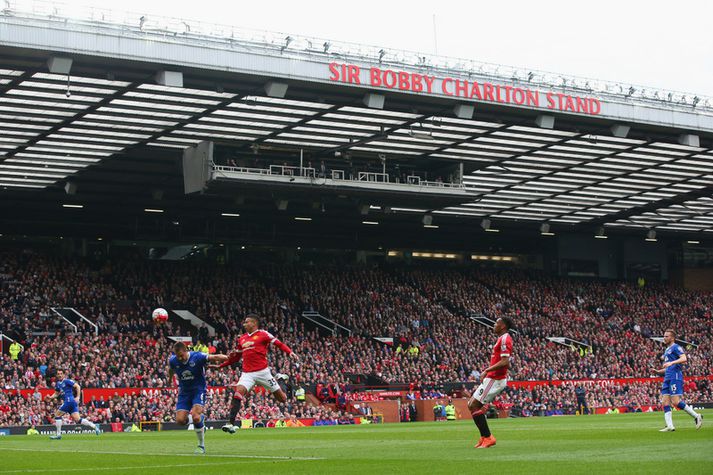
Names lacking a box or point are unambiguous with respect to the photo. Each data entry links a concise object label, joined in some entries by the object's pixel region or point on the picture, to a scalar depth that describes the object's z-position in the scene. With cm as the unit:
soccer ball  1697
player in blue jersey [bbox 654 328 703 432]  2169
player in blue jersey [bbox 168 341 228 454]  1727
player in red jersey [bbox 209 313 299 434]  1812
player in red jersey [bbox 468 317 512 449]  1659
